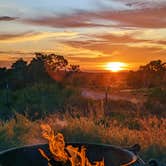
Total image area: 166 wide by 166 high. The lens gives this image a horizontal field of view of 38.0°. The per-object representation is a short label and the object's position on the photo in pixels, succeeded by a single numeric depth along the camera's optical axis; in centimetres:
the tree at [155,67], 2410
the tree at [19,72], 1985
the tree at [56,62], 2234
